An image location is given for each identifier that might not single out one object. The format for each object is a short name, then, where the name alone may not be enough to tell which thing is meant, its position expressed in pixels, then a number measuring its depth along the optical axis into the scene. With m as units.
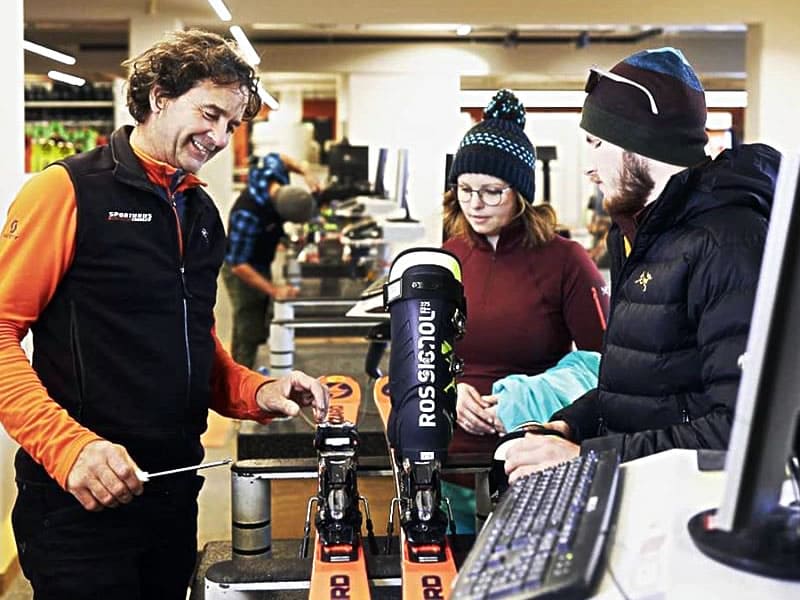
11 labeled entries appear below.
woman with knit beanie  2.45
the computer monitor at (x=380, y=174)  5.85
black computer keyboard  0.90
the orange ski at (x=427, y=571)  1.28
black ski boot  1.43
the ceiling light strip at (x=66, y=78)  7.49
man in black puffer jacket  1.40
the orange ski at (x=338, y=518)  1.30
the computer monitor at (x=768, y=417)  0.89
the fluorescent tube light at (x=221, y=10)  6.91
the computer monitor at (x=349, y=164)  6.44
